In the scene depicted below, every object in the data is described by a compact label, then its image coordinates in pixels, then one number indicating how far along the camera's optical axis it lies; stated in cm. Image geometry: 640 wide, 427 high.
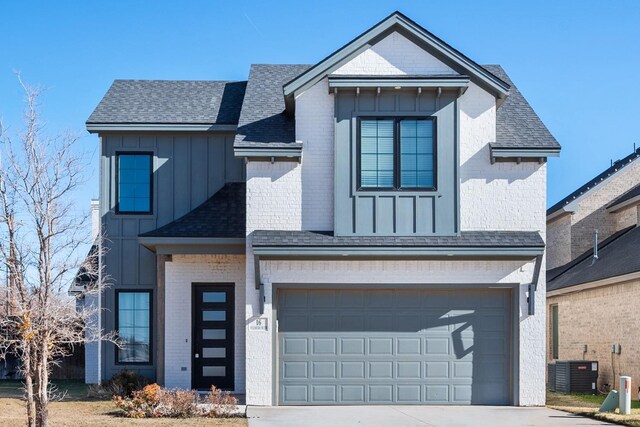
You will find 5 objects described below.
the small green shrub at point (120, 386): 1984
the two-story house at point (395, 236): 1838
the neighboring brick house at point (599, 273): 2191
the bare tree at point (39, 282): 1366
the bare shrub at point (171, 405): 1602
